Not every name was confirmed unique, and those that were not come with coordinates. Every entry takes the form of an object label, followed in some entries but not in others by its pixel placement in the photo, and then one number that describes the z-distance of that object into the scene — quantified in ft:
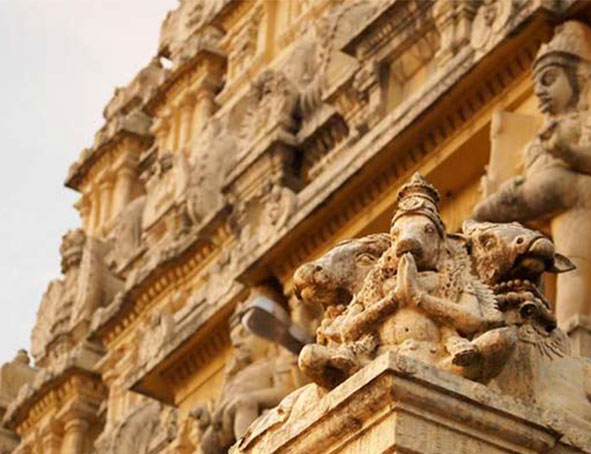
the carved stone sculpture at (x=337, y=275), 36.47
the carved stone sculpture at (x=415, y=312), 33.64
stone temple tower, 33.60
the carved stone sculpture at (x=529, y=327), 33.66
